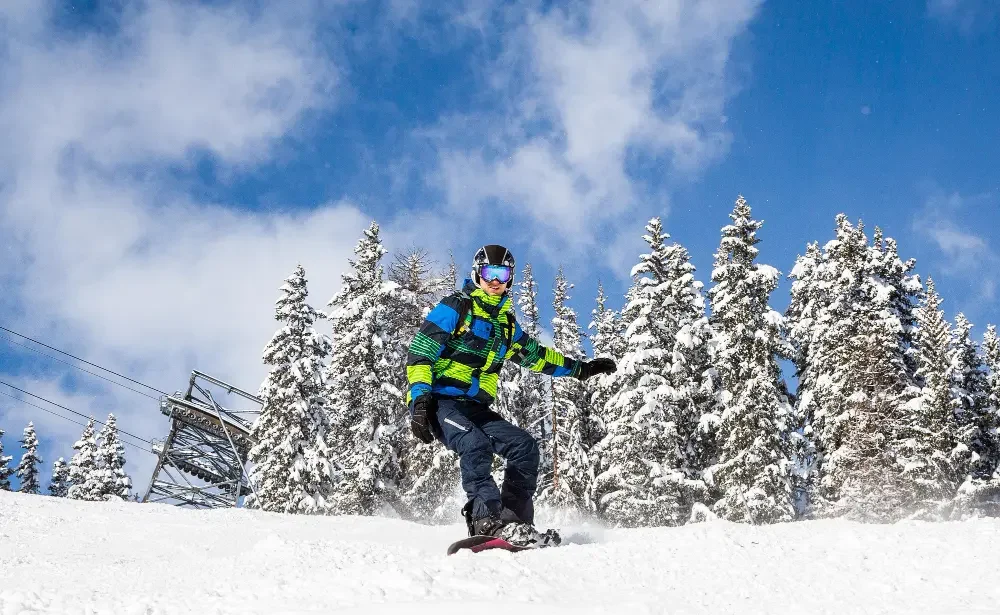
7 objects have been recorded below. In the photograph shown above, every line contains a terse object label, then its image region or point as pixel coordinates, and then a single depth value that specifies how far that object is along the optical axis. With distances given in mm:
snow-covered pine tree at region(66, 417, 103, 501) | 44438
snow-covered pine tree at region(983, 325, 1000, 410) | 29078
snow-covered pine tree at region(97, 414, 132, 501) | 43094
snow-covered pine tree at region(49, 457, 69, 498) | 48688
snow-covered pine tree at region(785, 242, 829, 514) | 22761
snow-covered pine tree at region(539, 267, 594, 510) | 29266
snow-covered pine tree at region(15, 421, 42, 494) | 46656
